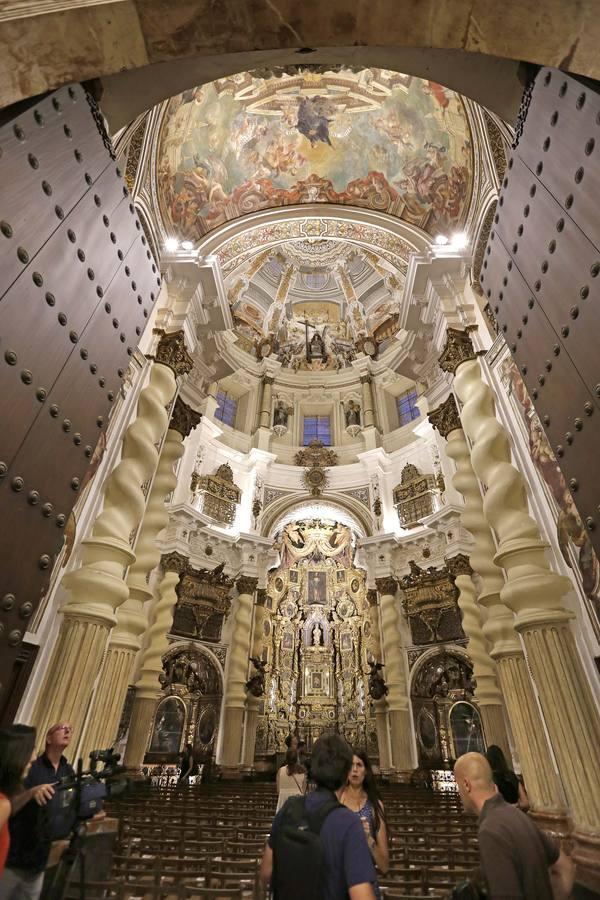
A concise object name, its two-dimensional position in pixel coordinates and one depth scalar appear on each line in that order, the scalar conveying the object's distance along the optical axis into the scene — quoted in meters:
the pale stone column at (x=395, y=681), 11.91
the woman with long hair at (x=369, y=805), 2.59
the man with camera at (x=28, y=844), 2.03
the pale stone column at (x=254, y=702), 12.33
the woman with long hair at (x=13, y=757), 1.88
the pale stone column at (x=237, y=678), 12.02
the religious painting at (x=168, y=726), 11.40
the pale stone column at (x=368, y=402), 16.87
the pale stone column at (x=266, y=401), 17.15
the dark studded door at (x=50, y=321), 2.51
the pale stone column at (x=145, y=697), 8.77
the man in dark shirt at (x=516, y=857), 1.52
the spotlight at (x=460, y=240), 7.87
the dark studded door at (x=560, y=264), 2.66
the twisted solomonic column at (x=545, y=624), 3.84
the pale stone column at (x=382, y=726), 12.26
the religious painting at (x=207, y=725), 11.97
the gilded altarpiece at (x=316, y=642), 14.56
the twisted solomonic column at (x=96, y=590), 3.88
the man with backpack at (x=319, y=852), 1.43
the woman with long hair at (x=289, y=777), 6.04
